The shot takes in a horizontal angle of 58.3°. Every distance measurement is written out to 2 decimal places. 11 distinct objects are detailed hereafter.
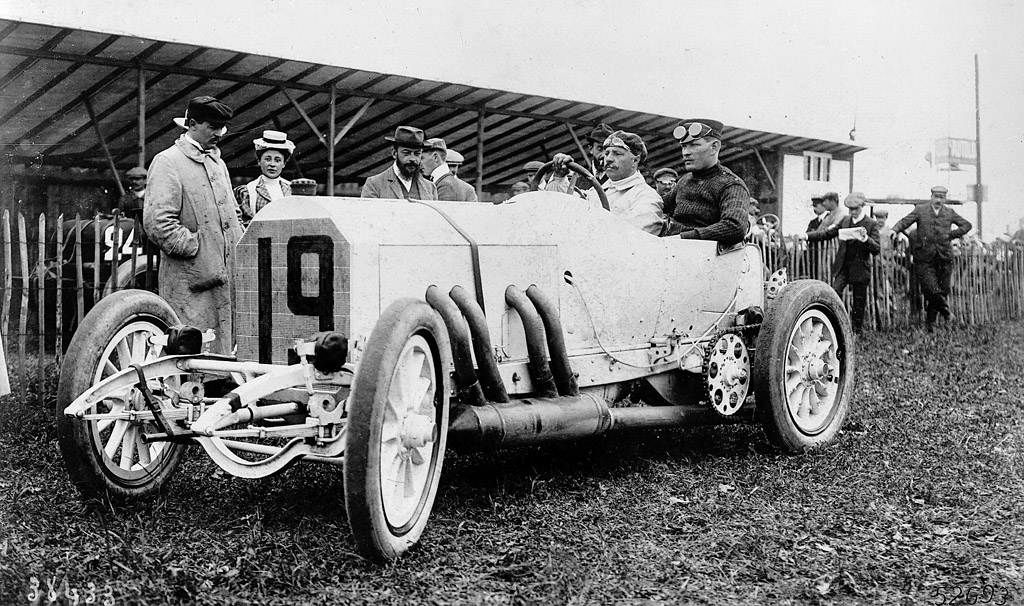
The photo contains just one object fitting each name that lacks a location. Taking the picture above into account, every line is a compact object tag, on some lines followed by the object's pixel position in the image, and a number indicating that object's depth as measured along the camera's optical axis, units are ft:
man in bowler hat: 21.90
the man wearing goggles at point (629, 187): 18.98
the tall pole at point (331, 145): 38.88
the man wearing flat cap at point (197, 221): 17.98
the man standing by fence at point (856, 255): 41.16
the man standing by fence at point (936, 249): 43.91
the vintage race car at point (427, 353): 11.52
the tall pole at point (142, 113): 33.96
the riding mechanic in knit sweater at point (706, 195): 18.37
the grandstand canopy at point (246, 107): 33.37
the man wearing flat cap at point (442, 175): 26.66
